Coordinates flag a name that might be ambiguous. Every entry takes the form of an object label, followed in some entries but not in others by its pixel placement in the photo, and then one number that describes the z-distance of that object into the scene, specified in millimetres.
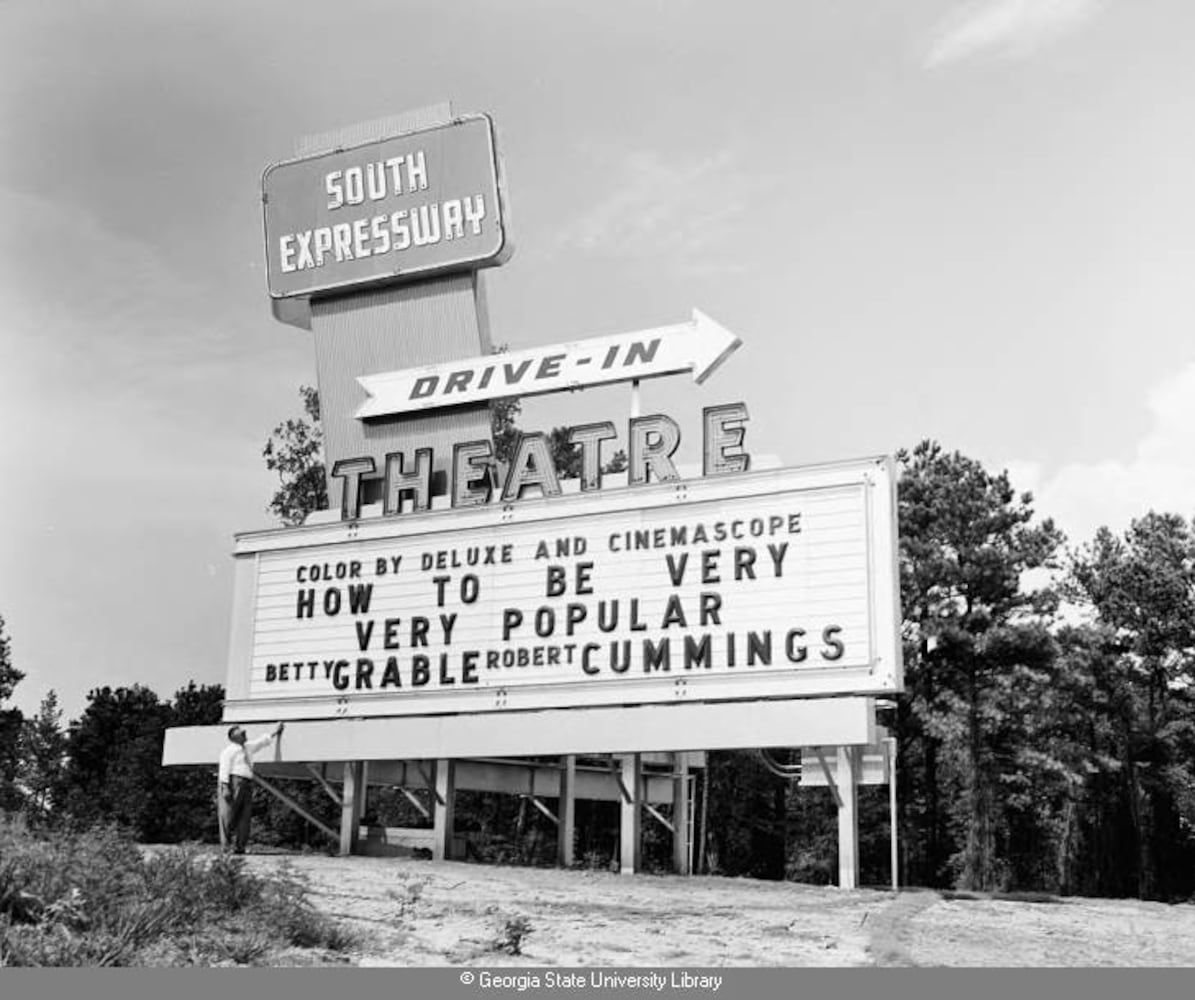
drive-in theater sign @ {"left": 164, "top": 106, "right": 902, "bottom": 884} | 17328
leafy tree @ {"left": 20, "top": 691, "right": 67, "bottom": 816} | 58969
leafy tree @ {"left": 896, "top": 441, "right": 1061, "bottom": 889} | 35906
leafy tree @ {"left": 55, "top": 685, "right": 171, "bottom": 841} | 48688
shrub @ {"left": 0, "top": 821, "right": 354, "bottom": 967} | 10922
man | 18188
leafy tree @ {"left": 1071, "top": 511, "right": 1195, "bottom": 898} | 39312
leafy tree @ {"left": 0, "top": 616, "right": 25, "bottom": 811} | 49812
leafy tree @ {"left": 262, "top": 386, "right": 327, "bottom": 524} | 35312
